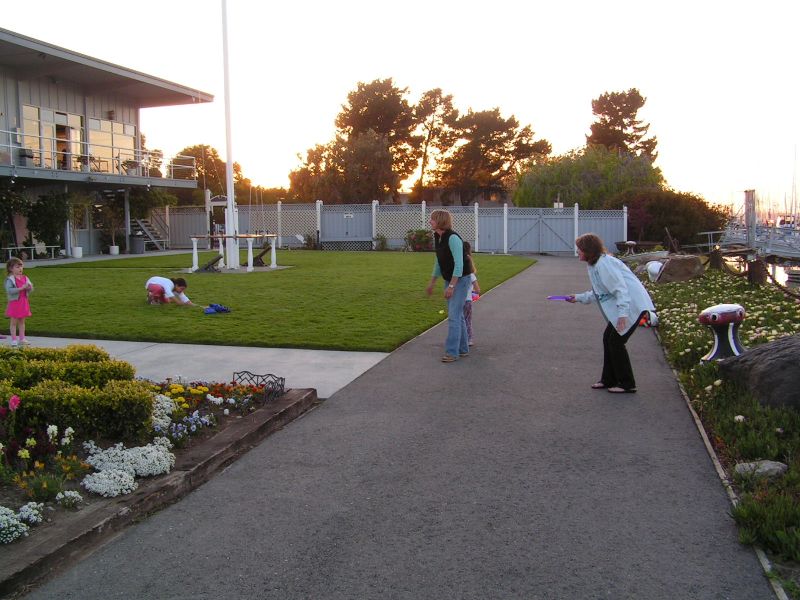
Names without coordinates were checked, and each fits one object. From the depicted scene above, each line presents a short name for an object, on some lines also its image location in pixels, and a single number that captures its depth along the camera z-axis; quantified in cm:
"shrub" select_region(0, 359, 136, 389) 584
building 2780
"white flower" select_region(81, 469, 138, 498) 432
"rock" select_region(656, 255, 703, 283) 1750
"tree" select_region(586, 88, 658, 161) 6931
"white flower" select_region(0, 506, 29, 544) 365
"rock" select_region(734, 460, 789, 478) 452
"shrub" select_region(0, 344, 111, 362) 640
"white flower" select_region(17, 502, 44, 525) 384
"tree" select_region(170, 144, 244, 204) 5428
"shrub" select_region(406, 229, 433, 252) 3653
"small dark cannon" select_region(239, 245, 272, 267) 2379
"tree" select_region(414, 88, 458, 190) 6284
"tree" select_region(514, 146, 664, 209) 4106
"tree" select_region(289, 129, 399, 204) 5588
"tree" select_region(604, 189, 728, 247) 3141
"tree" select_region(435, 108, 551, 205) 6253
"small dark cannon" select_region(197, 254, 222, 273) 2138
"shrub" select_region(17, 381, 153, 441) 512
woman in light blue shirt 688
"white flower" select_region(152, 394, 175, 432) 539
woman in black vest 856
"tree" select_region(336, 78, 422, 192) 6097
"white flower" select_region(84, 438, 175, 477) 463
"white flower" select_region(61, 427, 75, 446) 486
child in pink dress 938
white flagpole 2161
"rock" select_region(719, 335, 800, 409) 577
